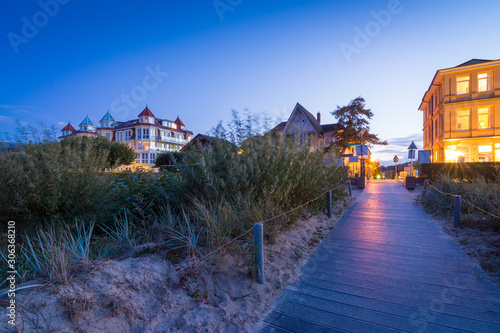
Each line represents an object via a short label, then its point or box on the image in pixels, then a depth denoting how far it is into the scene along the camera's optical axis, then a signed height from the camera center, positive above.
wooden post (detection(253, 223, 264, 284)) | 3.39 -1.11
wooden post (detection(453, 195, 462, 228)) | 6.17 -1.04
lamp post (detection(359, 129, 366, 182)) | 25.19 +0.14
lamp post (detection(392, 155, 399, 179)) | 29.34 +1.23
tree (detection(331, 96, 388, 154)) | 27.14 +5.23
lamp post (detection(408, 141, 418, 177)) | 20.09 +1.64
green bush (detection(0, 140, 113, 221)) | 4.14 -0.27
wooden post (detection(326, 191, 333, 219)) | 7.60 -1.10
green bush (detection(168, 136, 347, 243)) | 4.57 -0.20
